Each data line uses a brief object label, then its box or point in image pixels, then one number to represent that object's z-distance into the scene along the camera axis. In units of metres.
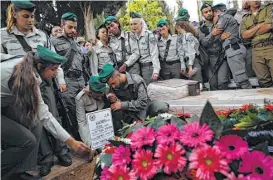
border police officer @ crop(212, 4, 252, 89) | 4.88
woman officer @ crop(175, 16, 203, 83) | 5.21
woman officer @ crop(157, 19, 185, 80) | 5.30
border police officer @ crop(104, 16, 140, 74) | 5.12
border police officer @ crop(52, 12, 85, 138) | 4.11
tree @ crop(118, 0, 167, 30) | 17.20
